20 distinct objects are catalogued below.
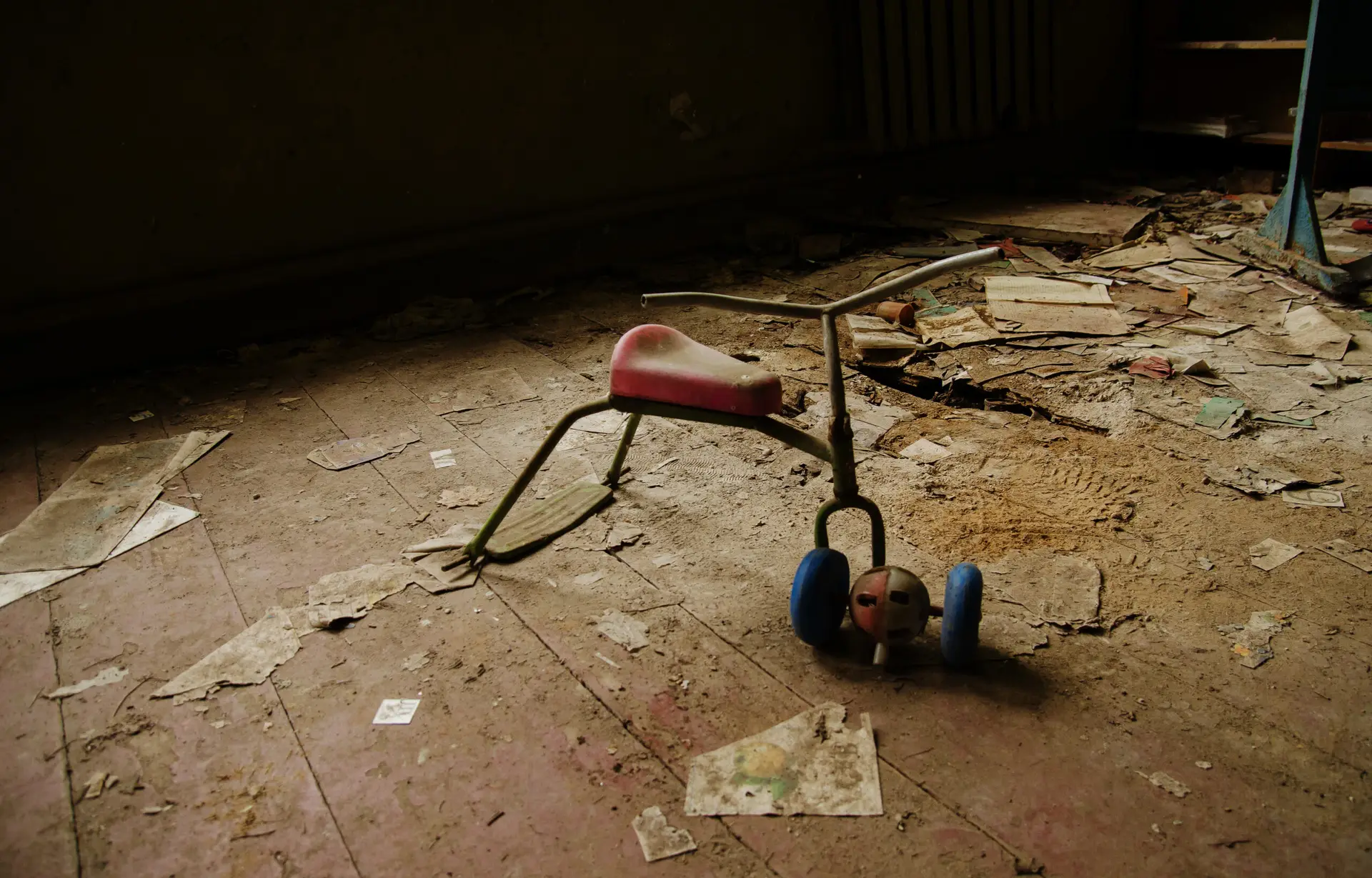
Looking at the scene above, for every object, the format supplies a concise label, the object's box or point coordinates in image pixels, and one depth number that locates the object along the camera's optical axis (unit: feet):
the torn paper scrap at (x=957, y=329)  11.23
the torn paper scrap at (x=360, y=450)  9.30
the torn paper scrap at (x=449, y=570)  7.08
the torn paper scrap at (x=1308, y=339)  10.27
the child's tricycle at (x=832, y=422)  5.65
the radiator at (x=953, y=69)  16.96
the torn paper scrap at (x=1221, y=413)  8.79
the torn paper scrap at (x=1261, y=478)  7.68
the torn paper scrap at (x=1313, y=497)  7.42
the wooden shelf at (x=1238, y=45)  16.73
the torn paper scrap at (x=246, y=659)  6.17
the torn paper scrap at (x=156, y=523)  8.05
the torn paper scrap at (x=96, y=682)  6.20
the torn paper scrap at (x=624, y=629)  6.30
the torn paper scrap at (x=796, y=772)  4.89
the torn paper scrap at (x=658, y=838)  4.67
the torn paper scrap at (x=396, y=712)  5.74
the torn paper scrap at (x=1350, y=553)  6.61
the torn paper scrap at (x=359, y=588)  6.91
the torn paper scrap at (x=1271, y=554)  6.69
